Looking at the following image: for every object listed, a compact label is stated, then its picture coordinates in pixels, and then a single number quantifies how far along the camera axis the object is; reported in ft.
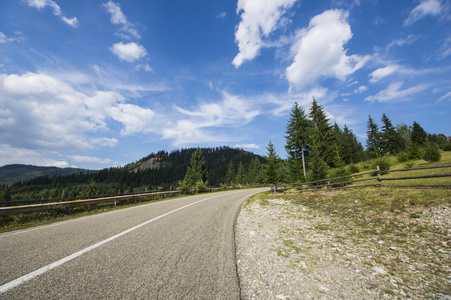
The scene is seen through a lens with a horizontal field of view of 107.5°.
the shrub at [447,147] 74.34
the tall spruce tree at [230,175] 209.39
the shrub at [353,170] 70.13
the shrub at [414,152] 68.99
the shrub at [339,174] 52.47
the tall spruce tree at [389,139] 132.67
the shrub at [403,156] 73.35
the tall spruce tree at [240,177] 200.77
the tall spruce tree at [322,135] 89.83
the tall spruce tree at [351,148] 133.45
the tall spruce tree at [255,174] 184.73
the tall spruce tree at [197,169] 126.32
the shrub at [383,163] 61.70
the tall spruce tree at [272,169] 87.51
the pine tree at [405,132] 149.61
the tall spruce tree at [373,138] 133.18
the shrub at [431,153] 55.67
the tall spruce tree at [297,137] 92.38
